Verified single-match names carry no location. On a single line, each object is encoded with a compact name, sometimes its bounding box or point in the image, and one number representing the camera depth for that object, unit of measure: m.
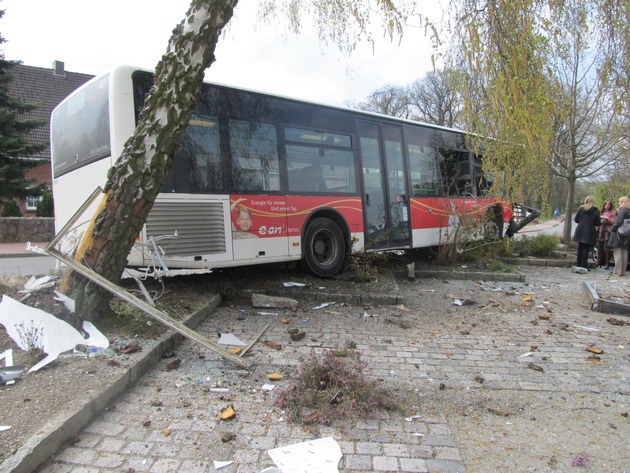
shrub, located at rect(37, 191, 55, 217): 18.93
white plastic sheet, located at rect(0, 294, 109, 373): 3.41
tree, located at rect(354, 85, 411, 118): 47.09
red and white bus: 5.62
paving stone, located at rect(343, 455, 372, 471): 2.42
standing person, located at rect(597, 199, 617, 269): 10.86
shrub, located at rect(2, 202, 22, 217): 18.55
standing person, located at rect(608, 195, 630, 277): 9.53
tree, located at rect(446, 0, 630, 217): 4.74
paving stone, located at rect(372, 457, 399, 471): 2.41
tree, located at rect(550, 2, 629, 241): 12.20
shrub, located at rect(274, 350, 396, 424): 2.96
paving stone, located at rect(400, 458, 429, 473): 2.42
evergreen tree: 16.92
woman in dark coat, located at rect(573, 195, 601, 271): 10.30
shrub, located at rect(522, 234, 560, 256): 12.14
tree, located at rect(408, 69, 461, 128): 43.72
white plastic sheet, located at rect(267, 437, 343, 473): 2.38
